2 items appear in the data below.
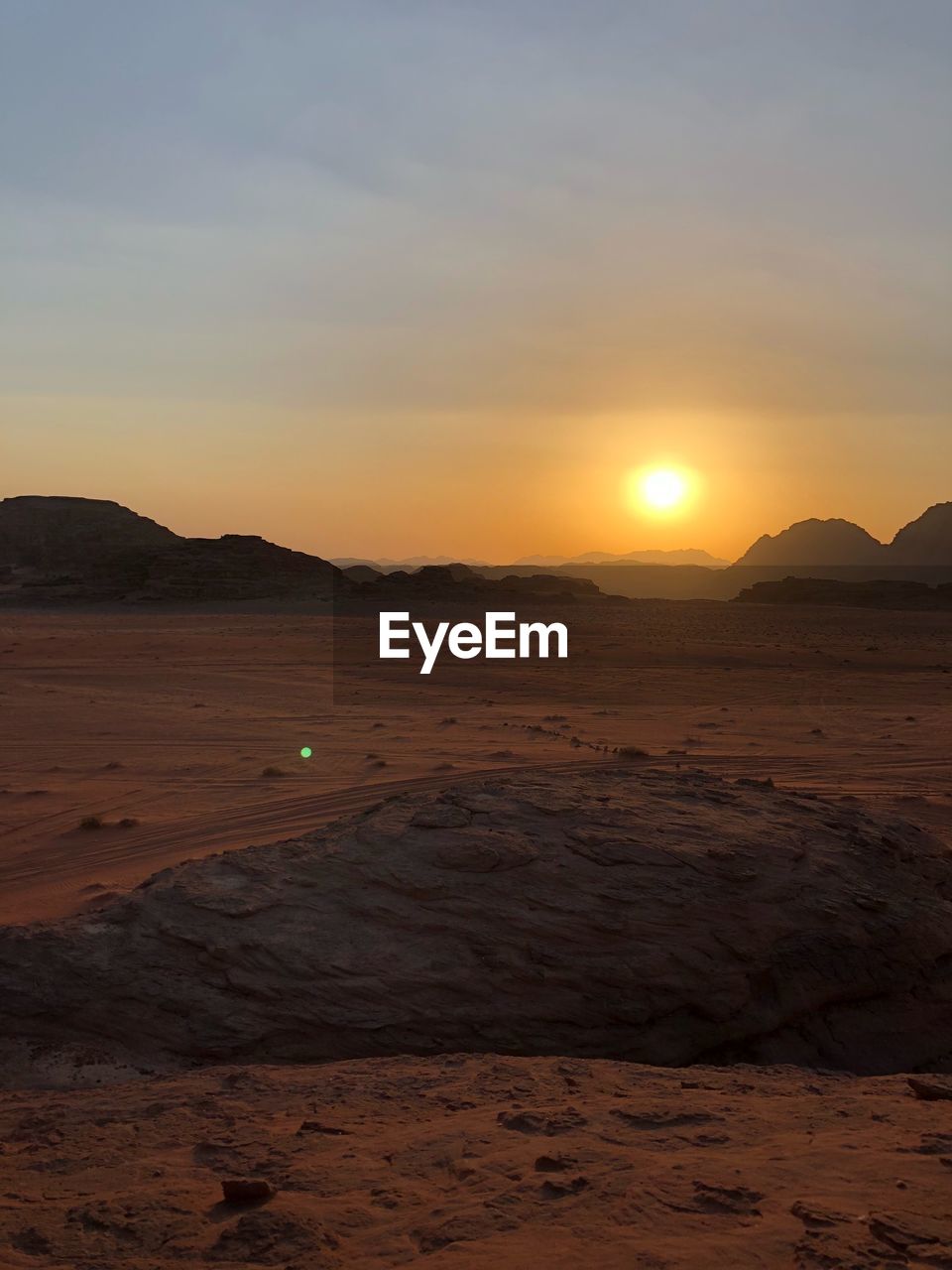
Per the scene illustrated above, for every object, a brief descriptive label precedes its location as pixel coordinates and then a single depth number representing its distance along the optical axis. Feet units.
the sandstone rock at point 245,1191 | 11.50
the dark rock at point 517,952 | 18.30
